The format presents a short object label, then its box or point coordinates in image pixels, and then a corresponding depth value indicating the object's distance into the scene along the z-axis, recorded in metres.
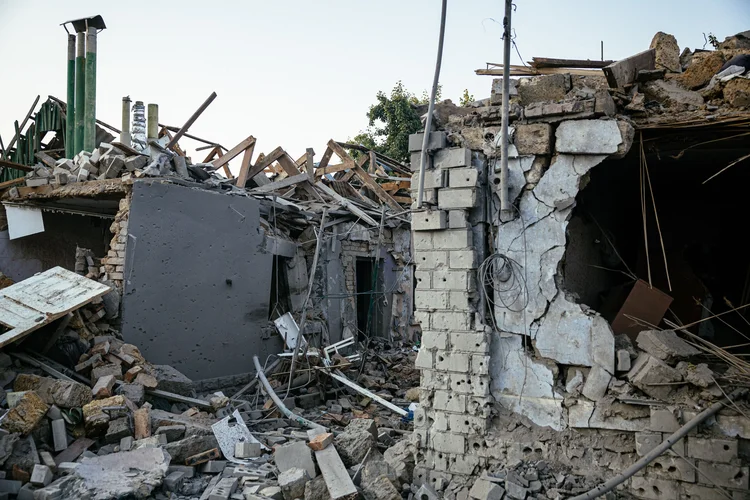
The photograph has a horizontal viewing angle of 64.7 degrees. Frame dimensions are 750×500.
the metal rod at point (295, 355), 8.53
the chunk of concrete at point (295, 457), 5.30
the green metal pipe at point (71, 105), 11.75
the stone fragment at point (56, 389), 5.84
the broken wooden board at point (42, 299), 6.41
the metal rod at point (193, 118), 9.31
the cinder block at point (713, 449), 4.28
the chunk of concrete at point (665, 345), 4.61
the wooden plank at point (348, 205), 11.81
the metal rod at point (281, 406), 7.48
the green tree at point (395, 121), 19.72
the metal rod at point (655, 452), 4.36
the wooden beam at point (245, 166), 11.05
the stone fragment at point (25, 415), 5.29
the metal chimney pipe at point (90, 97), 11.27
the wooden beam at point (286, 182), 11.45
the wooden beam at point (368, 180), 13.00
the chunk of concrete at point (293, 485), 4.95
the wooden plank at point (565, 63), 5.86
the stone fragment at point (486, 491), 4.66
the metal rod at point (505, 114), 4.84
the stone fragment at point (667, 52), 5.06
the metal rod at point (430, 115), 5.00
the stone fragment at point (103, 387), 6.23
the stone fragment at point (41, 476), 4.88
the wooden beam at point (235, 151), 11.28
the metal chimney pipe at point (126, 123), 10.40
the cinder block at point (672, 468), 4.42
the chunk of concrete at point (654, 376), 4.54
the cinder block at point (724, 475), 4.24
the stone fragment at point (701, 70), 4.87
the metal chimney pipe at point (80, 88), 11.46
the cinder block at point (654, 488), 4.48
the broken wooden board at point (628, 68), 4.93
